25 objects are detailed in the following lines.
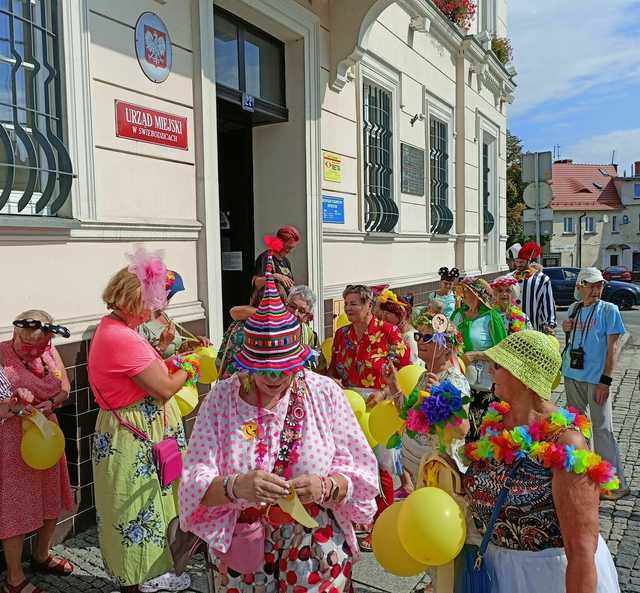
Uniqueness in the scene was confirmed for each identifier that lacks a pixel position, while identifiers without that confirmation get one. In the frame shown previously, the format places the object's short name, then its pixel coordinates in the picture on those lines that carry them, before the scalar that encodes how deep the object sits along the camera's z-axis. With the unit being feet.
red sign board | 15.08
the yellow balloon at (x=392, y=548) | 8.04
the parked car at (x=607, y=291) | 69.67
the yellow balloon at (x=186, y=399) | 12.67
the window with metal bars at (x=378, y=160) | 28.30
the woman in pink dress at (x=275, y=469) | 6.84
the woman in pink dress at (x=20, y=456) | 10.99
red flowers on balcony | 37.27
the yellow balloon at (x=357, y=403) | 12.71
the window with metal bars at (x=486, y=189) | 47.73
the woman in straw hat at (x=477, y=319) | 16.79
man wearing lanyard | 16.44
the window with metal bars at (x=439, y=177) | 36.78
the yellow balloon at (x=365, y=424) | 12.74
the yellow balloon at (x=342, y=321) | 18.55
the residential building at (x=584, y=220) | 170.50
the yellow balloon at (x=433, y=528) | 7.34
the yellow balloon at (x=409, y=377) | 12.64
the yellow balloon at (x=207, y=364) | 13.84
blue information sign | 24.36
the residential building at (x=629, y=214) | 171.32
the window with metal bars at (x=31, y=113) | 12.72
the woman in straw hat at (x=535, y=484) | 6.56
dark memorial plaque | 31.76
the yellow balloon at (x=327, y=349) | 16.34
